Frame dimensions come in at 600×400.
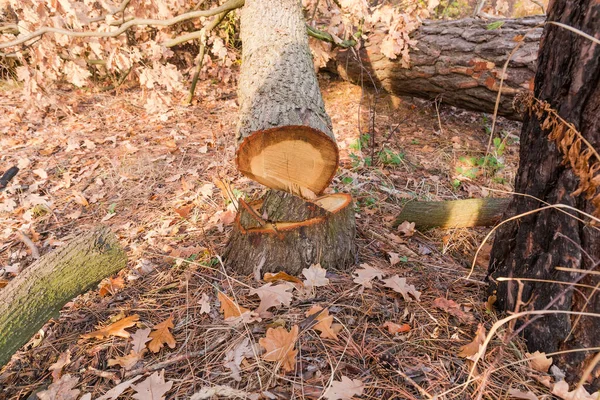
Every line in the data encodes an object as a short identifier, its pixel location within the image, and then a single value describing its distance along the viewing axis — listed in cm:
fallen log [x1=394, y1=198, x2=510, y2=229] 241
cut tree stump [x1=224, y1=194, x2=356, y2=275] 186
